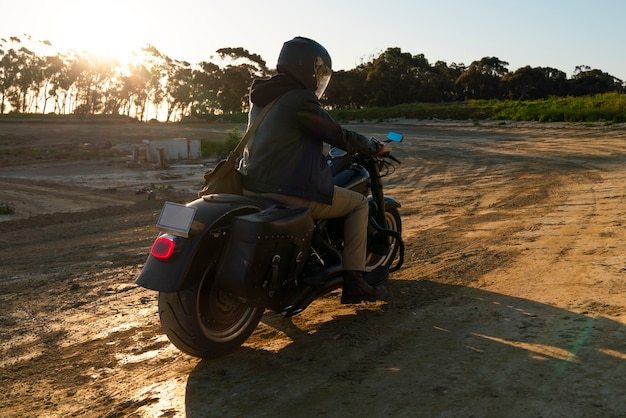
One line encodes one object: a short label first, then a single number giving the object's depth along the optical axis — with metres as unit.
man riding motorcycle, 4.43
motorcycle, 4.04
